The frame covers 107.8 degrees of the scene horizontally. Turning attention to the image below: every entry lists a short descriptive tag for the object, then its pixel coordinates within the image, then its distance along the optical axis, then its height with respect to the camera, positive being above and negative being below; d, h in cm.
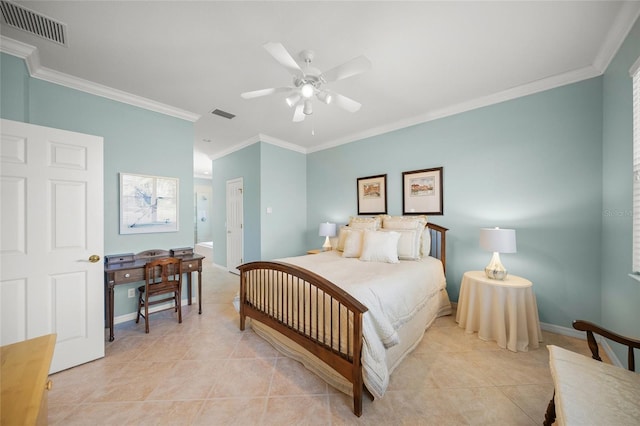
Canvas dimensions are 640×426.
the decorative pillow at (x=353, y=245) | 318 -46
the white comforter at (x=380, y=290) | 155 -71
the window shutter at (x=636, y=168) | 169 +32
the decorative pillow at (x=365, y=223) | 350 -18
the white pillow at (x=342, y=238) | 361 -42
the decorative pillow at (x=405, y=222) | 317 -15
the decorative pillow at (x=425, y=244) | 314 -44
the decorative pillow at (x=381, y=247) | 285 -45
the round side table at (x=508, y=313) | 224 -100
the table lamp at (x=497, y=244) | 237 -34
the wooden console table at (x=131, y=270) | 250 -68
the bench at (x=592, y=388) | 98 -84
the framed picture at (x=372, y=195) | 396 +30
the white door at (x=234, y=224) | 500 -29
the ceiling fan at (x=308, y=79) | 172 +111
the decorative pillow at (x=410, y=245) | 296 -43
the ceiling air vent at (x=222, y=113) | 340 +146
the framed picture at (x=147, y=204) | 296 +11
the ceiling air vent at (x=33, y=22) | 174 +150
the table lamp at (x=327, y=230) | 436 -35
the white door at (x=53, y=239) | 179 -23
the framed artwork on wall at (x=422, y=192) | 339 +30
